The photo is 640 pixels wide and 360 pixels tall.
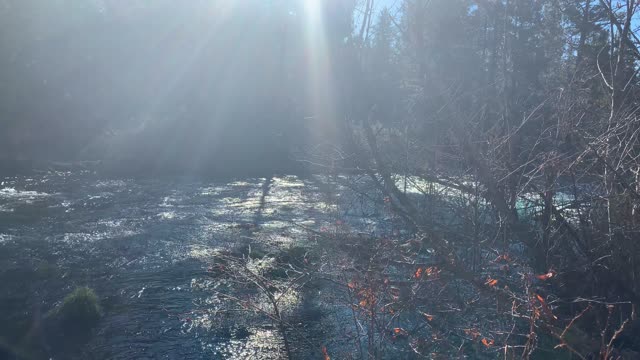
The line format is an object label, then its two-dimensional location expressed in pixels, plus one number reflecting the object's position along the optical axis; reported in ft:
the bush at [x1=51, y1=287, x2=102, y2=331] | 26.61
